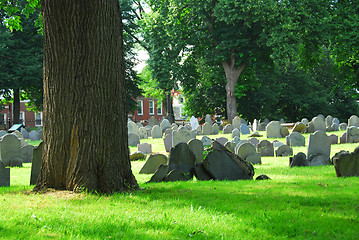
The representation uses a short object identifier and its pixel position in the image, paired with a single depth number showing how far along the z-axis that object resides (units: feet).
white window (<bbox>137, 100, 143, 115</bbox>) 214.90
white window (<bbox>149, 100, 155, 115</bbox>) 218.79
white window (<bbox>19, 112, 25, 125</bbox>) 180.73
